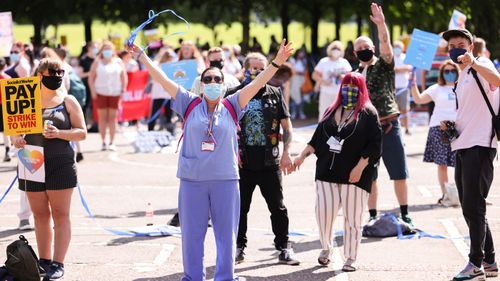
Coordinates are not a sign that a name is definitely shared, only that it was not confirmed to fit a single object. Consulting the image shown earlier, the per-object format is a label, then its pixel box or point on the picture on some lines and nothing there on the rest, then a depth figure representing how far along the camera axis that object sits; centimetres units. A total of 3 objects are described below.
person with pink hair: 1727
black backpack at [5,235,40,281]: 1529
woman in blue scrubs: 1483
